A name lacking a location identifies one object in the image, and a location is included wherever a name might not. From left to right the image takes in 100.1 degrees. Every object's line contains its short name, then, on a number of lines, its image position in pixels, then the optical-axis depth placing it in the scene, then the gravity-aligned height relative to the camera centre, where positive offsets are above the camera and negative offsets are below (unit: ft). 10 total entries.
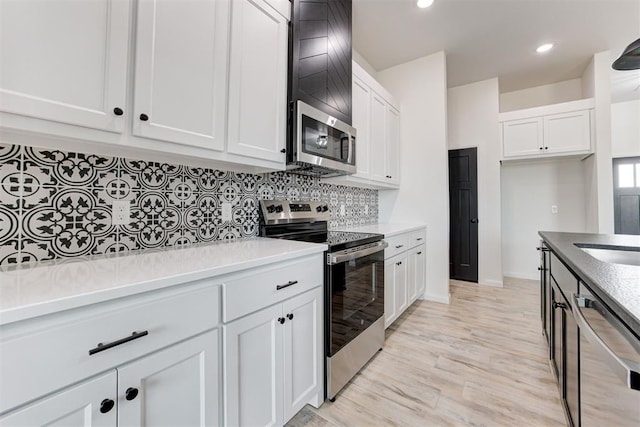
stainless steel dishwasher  2.07 -1.36
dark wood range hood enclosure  5.59 +3.79
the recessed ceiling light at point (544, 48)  10.16 +6.71
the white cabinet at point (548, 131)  11.21 +4.07
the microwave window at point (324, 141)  5.73 +1.89
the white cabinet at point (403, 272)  7.59 -1.65
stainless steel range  5.04 -1.37
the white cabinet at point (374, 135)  8.52 +3.10
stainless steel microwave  5.53 +1.78
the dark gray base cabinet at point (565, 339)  3.79 -1.96
